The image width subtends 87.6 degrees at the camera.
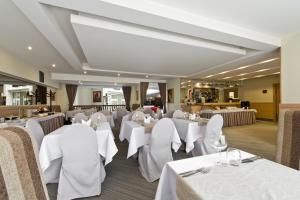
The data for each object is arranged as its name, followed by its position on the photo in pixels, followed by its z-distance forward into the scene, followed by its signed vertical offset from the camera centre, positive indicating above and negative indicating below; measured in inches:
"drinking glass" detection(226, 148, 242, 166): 48.4 -18.9
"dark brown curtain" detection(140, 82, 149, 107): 401.7 +29.5
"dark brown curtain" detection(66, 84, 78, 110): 395.5 +19.4
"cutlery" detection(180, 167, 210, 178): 42.0 -19.7
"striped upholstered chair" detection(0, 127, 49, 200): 26.1 -12.4
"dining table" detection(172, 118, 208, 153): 133.0 -27.0
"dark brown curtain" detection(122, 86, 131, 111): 463.2 +25.3
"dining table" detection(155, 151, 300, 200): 33.4 -19.8
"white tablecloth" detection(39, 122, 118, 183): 88.4 -30.9
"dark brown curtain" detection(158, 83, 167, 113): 422.9 +28.2
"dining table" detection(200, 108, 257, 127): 291.6 -31.6
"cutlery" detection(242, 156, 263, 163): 50.1 -19.3
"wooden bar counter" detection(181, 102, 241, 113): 356.1 -13.8
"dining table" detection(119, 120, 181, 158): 111.6 -27.0
